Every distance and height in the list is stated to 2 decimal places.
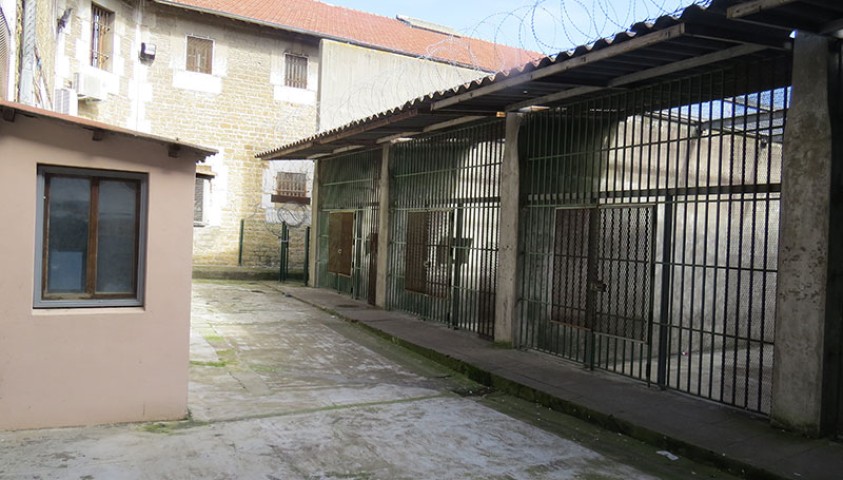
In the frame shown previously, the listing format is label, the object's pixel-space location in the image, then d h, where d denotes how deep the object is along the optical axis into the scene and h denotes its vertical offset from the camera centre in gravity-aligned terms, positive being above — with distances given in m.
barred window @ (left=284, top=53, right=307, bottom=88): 20.28 +5.03
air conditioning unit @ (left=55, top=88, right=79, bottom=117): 14.80 +2.78
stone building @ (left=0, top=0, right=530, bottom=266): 17.64 +4.39
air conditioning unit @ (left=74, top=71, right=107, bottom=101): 16.31 +3.49
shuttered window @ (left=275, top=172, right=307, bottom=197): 20.17 +1.40
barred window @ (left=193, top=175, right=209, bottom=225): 19.11 +0.58
